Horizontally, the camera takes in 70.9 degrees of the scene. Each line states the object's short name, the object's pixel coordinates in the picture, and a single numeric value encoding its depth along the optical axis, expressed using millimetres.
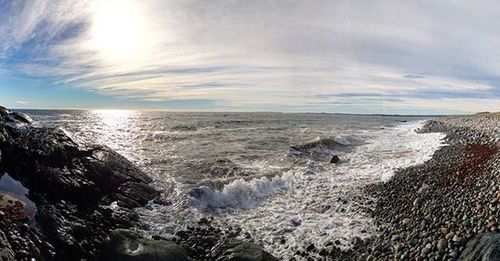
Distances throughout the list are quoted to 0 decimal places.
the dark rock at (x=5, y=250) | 6591
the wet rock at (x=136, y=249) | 7707
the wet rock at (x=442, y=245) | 7794
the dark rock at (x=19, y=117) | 14508
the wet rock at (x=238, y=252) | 8047
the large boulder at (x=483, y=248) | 6637
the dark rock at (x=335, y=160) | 21562
